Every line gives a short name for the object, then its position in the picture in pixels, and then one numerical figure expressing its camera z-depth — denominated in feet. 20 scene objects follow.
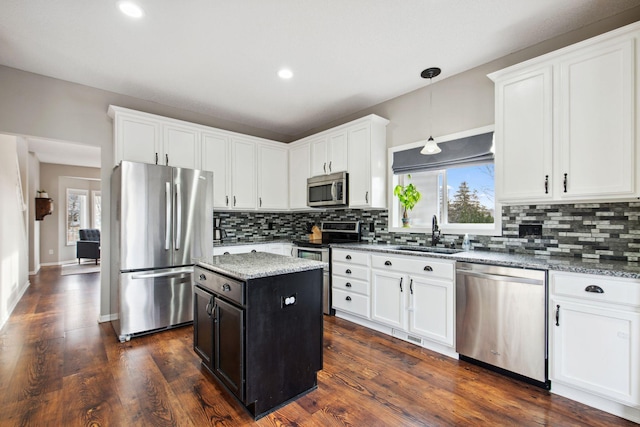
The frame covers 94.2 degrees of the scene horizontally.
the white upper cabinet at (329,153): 13.05
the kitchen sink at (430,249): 9.39
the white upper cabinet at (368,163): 11.96
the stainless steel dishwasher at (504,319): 6.85
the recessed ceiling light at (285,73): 10.02
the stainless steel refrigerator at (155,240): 9.87
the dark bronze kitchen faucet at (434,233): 10.41
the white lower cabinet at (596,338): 5.73
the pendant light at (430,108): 9.18
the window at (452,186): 9.77
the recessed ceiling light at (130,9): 6.88
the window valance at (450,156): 9.54
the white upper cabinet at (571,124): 6.41
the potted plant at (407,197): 11.46
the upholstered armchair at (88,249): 24.47
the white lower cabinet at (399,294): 8.61
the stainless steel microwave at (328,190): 12.85
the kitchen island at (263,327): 5.94
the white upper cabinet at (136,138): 10.87
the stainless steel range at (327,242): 12.22
